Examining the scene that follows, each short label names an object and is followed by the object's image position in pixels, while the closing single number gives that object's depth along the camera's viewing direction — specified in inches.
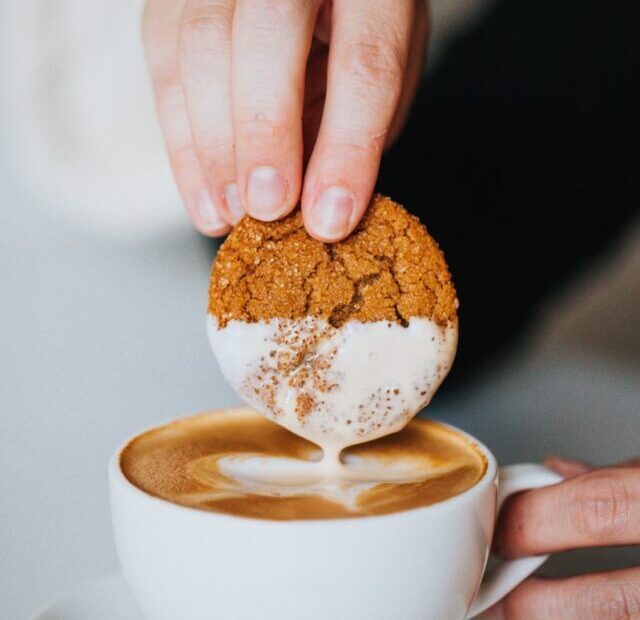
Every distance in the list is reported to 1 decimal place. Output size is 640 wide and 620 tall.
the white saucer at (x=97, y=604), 12.5
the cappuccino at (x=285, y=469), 11.4
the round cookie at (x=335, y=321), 11.8
